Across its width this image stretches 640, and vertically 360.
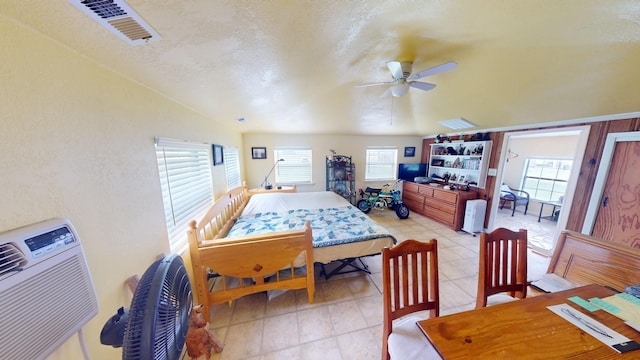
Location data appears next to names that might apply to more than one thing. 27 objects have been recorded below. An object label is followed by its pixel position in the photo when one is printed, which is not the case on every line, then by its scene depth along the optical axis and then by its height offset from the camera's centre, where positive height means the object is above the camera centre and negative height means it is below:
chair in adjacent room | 4.86 -1.07
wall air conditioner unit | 0.58 -0.48
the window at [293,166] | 4.74 -0.30
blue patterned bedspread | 2.25 -0.96
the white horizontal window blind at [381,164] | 5.33 -0.27
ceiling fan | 1.59 +0.72
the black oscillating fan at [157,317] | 0.56 -0.55
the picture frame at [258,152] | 4.53 +0.03
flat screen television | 5.22 -0.44
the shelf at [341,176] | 4.91 -0.57
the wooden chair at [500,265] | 1.40 -0.82
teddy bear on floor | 1.37 -1.34
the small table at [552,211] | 4.31 -1.31
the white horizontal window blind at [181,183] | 1.64 -0.30
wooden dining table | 0.84 -0.85
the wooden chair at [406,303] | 1.15 -1.00
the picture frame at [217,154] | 2.63 -0.01
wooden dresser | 3.86 -1.06
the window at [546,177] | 4.56 -0.55
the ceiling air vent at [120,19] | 0.71 +0.55
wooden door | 2.25 -0.52
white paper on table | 0.87 -0.83
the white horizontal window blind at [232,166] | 3.24 -0.24
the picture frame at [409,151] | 5.40 +0.10
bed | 1.76 -0.97
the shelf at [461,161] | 3.79 -0.14
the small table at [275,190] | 3.99 -0.77
